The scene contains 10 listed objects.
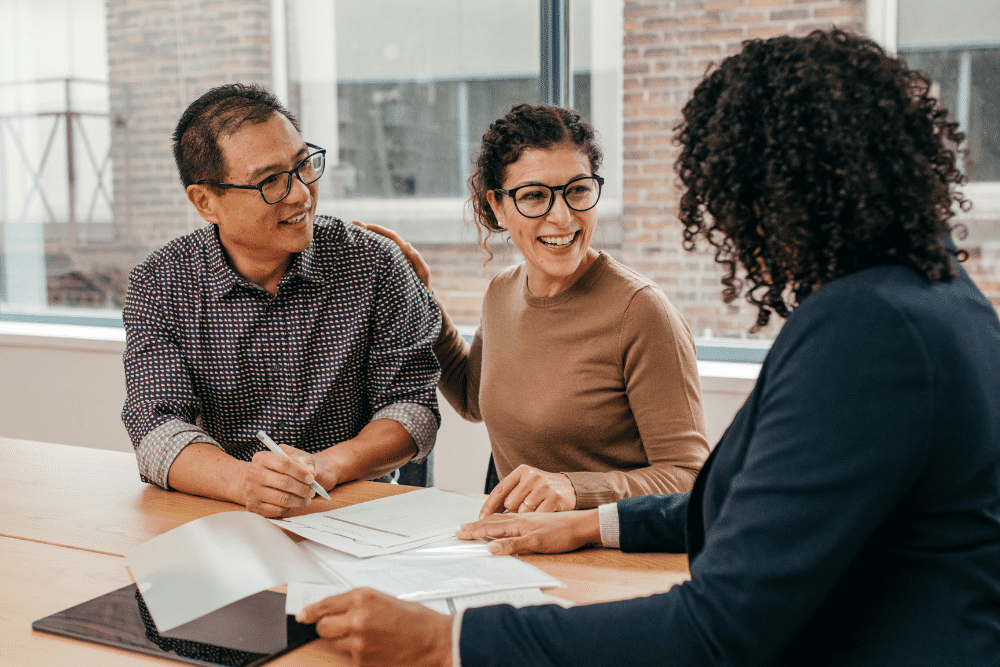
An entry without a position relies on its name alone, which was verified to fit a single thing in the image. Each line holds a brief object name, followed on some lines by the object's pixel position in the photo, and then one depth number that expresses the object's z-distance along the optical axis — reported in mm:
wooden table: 1063
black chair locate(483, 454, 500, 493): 2065
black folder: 1009
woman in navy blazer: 725
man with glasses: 1845
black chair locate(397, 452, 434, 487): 2135
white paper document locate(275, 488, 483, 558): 1305
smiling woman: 1637
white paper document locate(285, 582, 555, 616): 1086
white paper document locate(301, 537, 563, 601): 1127
